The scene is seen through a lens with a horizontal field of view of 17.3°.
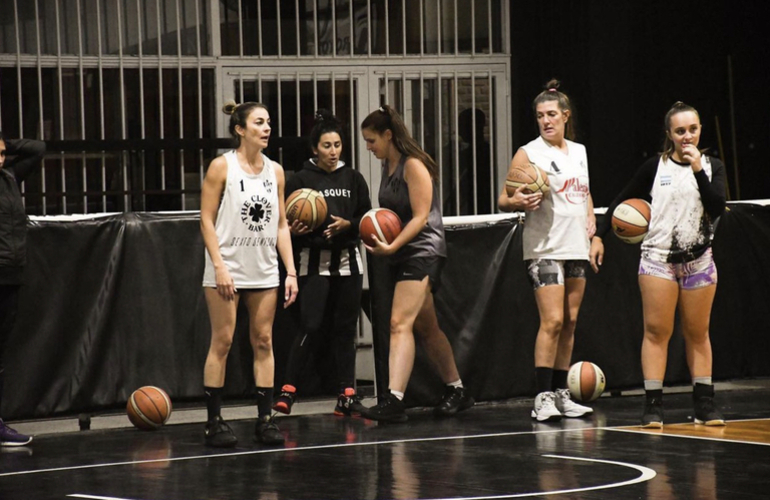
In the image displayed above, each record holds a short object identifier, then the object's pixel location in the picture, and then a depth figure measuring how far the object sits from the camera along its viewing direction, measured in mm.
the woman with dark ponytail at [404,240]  16456
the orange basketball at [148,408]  16627
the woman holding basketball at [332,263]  17510
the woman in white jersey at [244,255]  15203
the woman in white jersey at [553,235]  16584
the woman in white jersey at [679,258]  15759
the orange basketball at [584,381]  17666
